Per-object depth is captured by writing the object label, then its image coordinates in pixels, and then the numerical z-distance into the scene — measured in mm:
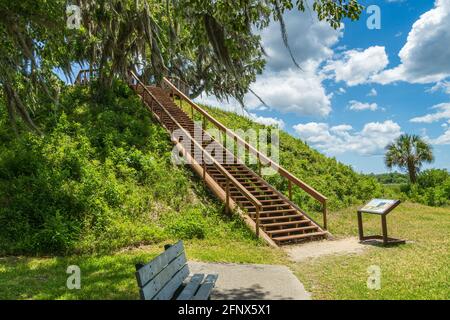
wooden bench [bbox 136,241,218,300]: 4070
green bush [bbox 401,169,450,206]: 20852
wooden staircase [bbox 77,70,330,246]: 11664
